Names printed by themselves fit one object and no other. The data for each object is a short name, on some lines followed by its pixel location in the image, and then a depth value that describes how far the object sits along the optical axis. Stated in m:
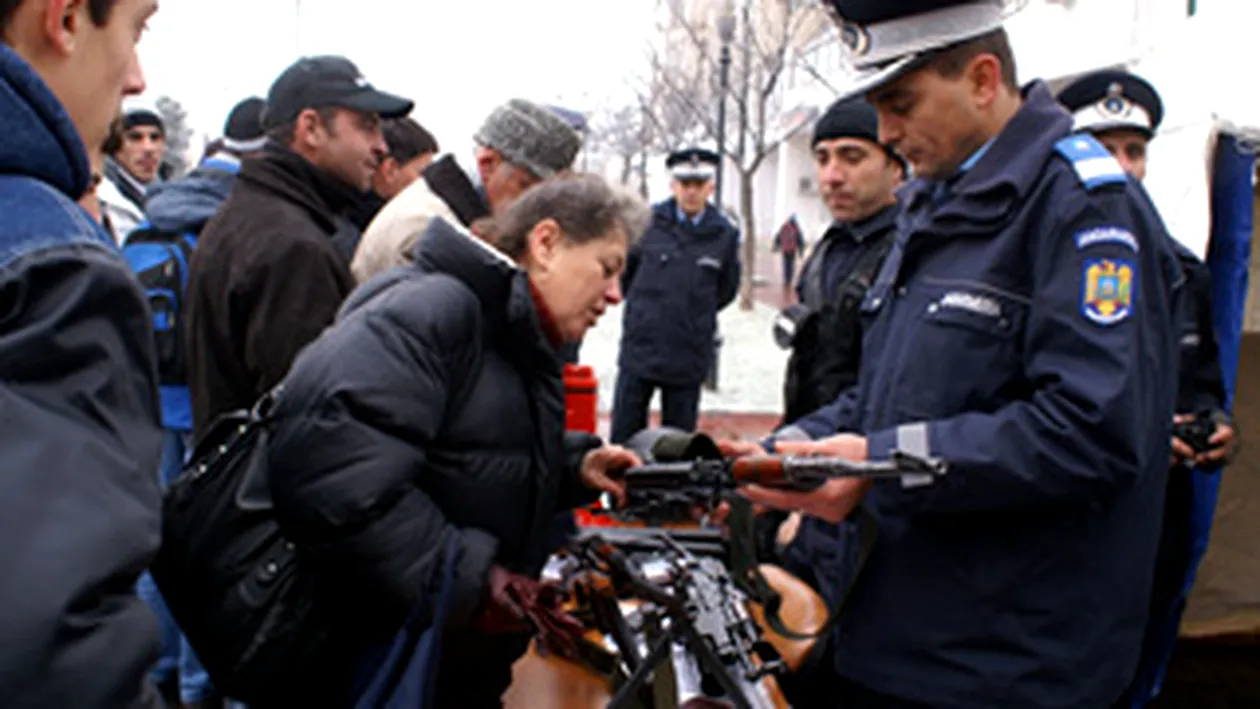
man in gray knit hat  3.71
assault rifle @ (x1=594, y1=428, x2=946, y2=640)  1.98
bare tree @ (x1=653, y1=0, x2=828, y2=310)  16.25
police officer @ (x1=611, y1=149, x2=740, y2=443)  7.49
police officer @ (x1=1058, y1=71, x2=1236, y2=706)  3.04
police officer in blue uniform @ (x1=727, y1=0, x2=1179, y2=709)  1.90
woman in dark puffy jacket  1.92
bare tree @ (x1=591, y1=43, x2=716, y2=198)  21.27
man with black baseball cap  3.29
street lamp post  13.42
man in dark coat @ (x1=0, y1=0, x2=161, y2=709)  0.95
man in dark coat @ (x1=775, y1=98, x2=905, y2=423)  4.19
